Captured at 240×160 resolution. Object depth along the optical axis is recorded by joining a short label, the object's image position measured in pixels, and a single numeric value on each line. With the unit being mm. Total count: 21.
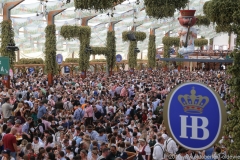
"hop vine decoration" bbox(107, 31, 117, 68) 30303
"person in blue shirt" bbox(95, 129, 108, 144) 9047
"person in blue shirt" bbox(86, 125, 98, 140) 9320
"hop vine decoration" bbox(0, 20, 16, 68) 20391
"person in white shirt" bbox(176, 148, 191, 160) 7178
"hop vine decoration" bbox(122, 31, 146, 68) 34150
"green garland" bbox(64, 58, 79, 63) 39075
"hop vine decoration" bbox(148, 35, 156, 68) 38062
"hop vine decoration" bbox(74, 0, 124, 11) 10945
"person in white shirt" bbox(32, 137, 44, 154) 8141
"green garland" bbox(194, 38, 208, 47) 46969
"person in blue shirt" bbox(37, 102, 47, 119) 11915
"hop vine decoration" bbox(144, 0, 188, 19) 12570
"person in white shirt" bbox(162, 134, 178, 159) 7996
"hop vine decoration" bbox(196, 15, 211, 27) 20905
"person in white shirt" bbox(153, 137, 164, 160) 7812
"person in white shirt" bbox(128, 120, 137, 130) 10480
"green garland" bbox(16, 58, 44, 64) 33494
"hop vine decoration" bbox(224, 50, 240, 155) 5250
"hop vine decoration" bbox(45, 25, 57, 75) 23812
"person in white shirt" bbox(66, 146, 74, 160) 7511
